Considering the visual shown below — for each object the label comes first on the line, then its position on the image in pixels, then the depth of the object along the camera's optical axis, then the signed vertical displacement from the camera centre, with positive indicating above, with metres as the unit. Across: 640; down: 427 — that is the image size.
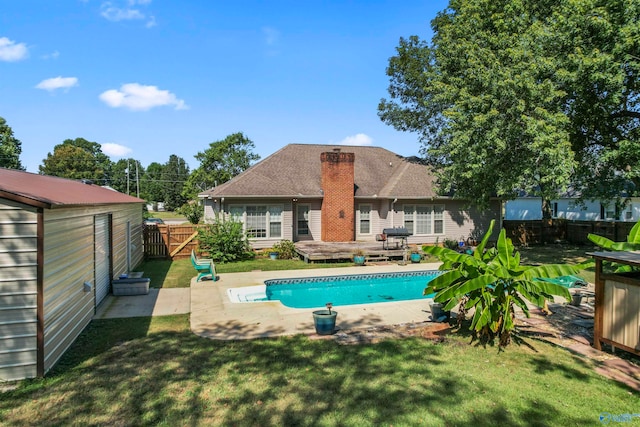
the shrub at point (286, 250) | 18.84 -1.86
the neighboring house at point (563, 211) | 30.83 +0.14
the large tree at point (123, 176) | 89.77 +9.80
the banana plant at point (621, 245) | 7.59 -0.68
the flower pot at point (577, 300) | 10.03 -2.37
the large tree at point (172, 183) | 86.75 +7.59
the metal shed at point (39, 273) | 5.57 -0.99
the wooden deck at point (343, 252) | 17.42 -1.87
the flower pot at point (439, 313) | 8.64 -2.33
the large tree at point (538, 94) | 14.09 +4.84
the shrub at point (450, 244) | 21.40 -1.80
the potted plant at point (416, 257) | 18.12 -2.19
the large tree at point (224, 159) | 48.91 +7.31
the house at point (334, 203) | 19.58 +0.58
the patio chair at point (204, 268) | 13.76 -2.02
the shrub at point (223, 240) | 17.56 -1.25
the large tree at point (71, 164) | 74.00 +10.10
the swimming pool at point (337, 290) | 12.31 -2.81
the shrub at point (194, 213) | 33.69 +0.07
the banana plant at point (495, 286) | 6.55 -1.33
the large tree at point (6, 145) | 44.34 +8.43
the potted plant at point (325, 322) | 7.71 -2.27
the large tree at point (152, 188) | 87.75 +6.35
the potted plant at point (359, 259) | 17.03 -2.10
